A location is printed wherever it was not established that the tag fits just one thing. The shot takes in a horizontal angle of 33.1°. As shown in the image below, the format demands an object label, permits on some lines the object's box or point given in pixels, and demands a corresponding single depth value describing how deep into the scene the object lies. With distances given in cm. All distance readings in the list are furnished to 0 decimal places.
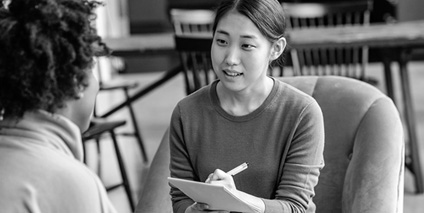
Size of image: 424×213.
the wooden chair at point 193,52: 329
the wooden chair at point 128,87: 416
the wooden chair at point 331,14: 409
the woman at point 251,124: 177
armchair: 191
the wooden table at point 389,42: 367
